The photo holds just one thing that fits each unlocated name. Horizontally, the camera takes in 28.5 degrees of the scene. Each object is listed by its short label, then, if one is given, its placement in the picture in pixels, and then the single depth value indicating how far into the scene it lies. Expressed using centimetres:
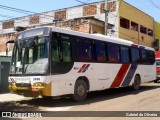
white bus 1184
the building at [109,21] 3238
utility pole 2447
